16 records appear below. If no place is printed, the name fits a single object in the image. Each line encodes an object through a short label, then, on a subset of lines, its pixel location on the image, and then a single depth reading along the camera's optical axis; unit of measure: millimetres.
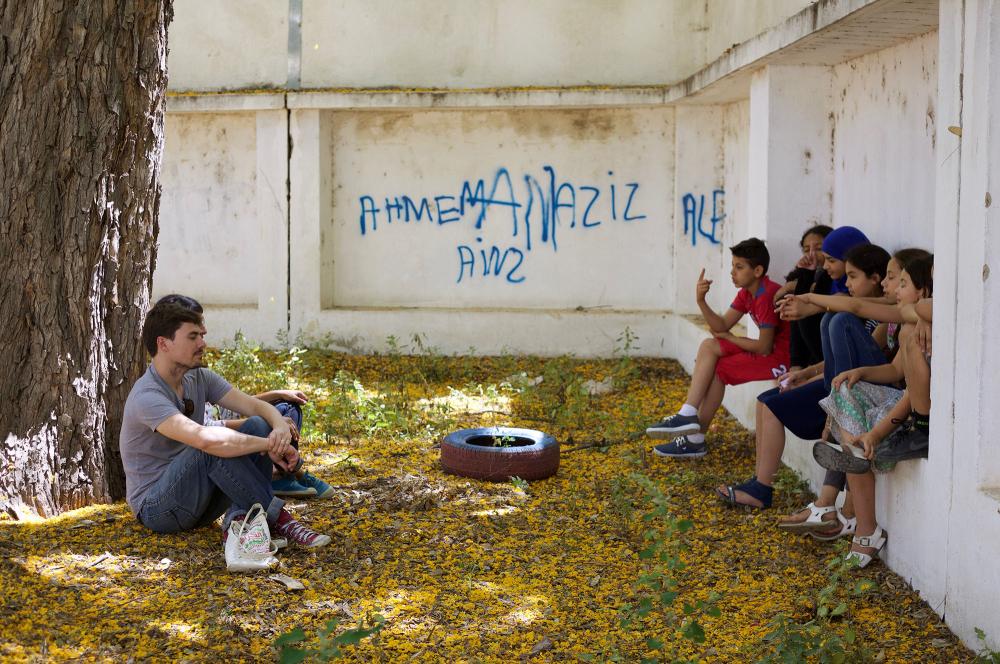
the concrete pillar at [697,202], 10812
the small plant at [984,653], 3721
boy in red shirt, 6910
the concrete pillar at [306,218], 11352
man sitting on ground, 4883
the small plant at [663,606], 3973
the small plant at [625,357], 10031
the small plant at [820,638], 3873
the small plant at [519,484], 6474
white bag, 4828
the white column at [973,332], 4066
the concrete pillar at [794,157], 7379
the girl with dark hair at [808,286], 6422
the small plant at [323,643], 3260
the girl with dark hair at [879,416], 4703
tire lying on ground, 6613
